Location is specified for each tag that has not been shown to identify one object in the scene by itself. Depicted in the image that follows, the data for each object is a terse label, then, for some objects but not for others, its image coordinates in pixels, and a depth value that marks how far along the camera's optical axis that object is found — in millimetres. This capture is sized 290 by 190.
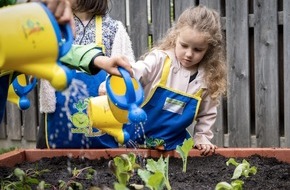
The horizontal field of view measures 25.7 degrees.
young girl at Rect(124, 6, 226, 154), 1892
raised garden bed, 1539
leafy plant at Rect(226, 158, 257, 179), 1536
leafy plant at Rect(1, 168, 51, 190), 1361
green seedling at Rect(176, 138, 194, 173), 1682
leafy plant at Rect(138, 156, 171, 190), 1267
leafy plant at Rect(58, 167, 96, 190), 1374
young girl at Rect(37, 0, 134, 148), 2003
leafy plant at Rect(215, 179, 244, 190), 1283
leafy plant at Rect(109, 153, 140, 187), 1294
